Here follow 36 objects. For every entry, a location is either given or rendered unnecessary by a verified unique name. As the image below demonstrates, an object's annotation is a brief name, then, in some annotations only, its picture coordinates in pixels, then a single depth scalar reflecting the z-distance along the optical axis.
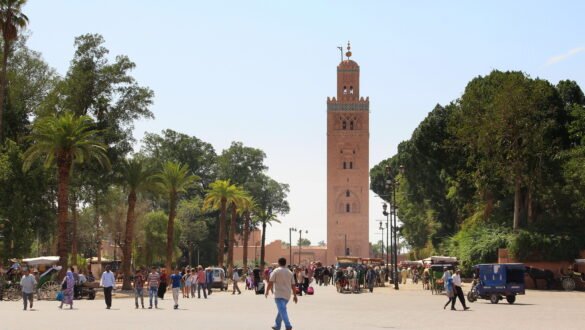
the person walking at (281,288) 17.06
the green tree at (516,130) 48.38
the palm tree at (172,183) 57.97
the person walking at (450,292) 28.03
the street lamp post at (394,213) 49.41
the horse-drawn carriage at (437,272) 42.72
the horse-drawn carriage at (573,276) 45.59
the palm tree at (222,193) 73.75
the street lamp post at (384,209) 53.59
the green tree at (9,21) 49.47
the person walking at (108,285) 29.00
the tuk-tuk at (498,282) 32.91
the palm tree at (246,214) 77.49
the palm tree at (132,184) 51.75
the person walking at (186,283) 40.95
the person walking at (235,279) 44.97
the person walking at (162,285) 36.72
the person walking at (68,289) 28.41
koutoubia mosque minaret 118.50
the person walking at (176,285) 29.84
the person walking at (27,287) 27.97
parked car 50.69
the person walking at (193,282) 40.75
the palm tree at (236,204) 74.38
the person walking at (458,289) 27.73
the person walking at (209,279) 44.53
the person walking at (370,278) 47.16
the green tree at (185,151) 103.88
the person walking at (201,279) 40.20
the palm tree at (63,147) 41.94
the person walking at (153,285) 29.72
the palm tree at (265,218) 90.05
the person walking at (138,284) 30.66
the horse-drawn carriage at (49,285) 37.72
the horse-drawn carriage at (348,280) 45.46
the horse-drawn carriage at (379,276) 56.60
